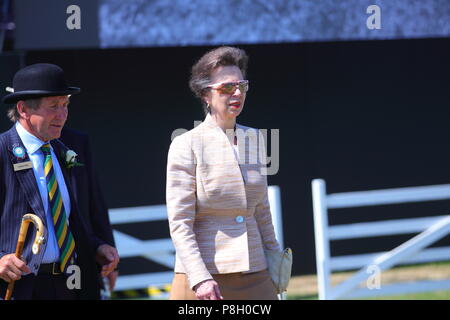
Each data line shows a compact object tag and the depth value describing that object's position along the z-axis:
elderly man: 7.32
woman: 7.25
